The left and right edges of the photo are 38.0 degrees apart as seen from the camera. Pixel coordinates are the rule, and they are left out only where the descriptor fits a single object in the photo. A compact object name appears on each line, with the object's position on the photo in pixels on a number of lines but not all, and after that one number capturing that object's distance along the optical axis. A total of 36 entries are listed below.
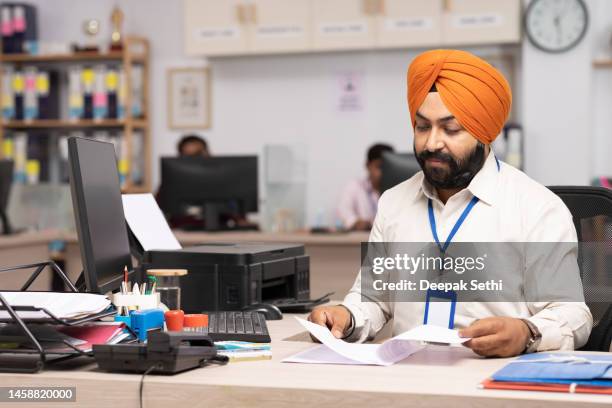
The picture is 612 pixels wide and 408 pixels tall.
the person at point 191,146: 6.07
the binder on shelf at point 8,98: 6.78
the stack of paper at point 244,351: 1.60
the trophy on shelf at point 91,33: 6.64
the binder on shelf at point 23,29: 6.75
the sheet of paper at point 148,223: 2.38
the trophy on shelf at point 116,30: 6.61
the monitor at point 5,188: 4.96
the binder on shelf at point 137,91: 6.71
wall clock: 5.76
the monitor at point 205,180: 5.02
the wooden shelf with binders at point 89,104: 6.62
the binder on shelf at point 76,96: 6.67
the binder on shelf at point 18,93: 6.74
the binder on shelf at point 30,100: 6.77
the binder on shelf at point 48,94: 6.75
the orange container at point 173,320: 1.77
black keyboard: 1.80
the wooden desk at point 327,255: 4.78
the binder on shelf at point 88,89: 6.61
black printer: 2.29
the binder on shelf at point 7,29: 6.79
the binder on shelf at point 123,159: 6.62
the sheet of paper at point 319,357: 1.57
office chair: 2.17
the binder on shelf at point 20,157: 6.80
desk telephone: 1.44
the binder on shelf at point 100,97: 6.62
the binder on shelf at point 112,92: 6.59
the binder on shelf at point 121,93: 6.59
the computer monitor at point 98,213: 1.80
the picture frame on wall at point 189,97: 6.81
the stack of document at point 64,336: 1.54
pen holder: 1.83
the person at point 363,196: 5.93
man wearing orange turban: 1.93
